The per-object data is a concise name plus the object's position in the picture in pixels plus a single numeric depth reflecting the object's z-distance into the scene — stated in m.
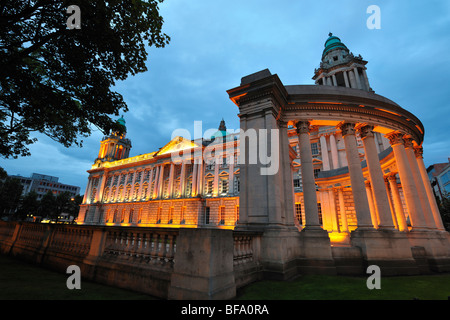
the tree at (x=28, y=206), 58.47
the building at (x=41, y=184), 100.76
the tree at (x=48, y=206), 62.91
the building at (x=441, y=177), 43.71
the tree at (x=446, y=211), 27.50
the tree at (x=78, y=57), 7.64
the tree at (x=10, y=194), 49.53
